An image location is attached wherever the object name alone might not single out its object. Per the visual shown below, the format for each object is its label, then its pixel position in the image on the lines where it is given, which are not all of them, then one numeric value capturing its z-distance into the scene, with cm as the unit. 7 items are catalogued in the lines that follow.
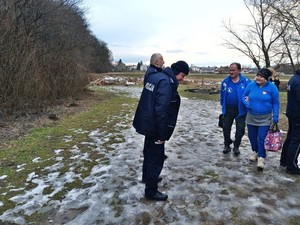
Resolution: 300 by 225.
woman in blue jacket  414
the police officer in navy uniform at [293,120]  388
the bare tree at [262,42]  2127
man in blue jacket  468
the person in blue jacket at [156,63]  334
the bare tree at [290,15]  1391
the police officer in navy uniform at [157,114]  290
